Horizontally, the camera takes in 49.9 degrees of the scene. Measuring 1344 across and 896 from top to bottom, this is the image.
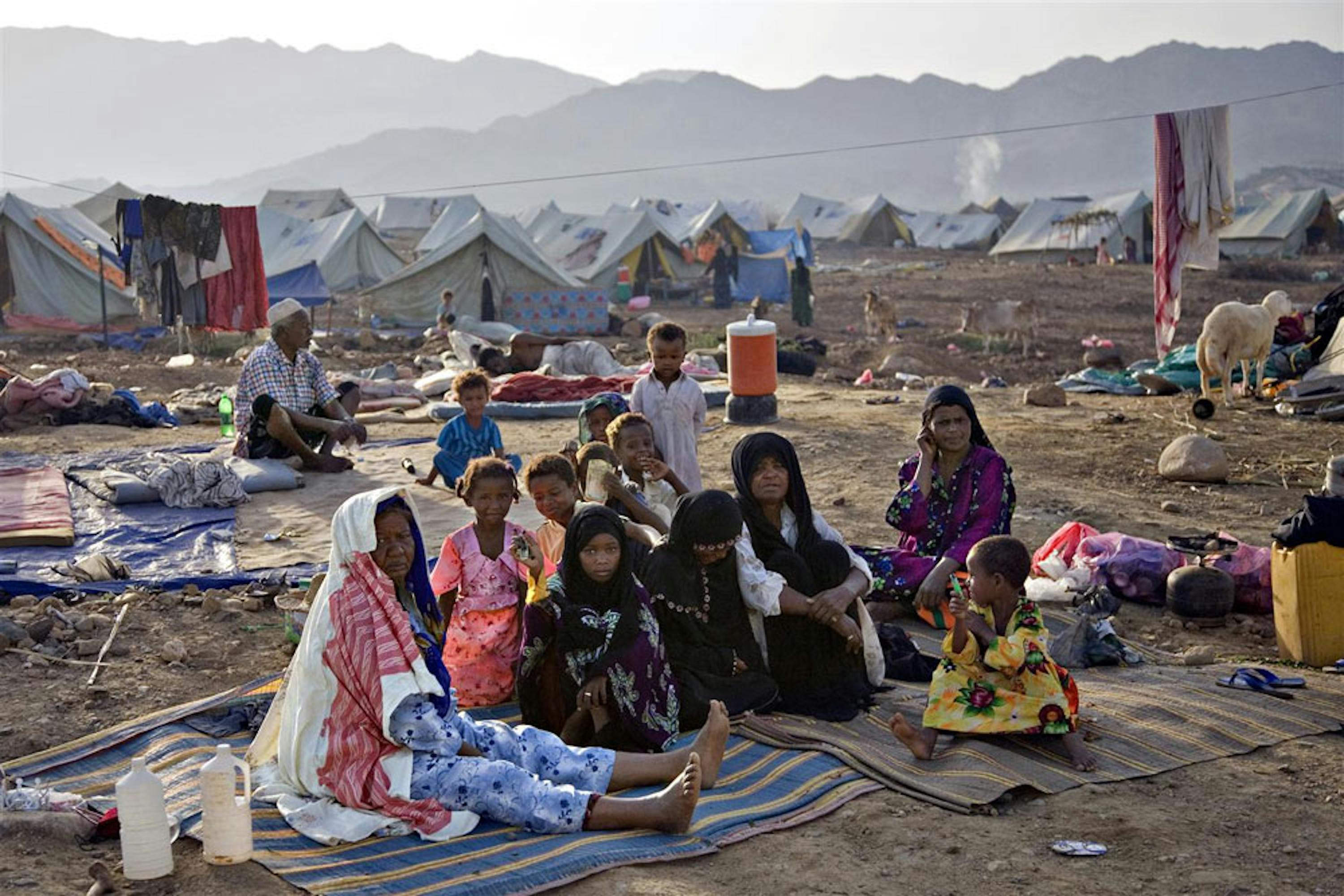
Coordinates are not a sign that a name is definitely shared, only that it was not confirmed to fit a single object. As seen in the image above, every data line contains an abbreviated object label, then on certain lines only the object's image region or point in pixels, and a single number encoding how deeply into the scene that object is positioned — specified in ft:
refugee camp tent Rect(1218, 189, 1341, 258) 107.86
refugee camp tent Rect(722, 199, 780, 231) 142.92
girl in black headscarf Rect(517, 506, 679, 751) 12.93
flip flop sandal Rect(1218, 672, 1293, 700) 14.76
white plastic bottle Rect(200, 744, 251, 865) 10.41
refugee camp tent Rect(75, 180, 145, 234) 91.66
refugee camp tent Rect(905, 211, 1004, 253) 142.20
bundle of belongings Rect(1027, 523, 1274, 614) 18.95
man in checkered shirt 27.04
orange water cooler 33.01
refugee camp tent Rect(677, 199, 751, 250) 106.32
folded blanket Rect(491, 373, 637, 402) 37.24
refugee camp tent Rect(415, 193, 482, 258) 91.97
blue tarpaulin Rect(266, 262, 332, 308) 75.41
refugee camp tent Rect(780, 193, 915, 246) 148.97
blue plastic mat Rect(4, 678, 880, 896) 10.37
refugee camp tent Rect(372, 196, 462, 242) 149.69
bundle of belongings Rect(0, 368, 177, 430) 35.27
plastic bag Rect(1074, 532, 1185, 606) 19.21
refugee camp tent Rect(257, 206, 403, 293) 88.02
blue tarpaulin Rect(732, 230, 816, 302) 88.22
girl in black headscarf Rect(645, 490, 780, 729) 13.73
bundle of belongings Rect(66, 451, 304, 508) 25.00
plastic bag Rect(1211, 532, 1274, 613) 18.89
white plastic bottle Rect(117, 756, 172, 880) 10.30
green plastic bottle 33.94
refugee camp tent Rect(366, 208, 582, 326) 70.23
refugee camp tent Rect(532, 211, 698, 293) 90.48
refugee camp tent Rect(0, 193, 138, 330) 66.80
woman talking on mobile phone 16.93
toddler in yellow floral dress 12.62
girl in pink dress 14.42
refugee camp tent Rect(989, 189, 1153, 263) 113.19
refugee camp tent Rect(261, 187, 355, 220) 108.99
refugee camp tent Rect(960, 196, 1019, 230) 172.96
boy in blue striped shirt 23.54
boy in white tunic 20.21
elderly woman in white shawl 11.20
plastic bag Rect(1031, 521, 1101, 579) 20.12
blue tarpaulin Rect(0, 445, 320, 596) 19.84
